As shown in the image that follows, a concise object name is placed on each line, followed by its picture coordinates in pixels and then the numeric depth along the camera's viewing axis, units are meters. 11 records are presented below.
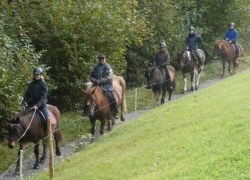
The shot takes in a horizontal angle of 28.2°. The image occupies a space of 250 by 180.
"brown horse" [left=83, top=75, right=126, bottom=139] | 16.22
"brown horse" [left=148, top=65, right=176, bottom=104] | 22.30
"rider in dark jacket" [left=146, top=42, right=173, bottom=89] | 22.53
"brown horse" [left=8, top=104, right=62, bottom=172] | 13.77
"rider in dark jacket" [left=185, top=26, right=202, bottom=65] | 26.38
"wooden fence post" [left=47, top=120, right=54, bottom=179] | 12.38
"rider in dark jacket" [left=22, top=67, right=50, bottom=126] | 14.56
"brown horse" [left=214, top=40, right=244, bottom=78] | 29.70
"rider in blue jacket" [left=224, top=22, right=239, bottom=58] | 30.22
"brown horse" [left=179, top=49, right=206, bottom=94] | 25.72
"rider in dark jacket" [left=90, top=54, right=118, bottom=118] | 17.69
